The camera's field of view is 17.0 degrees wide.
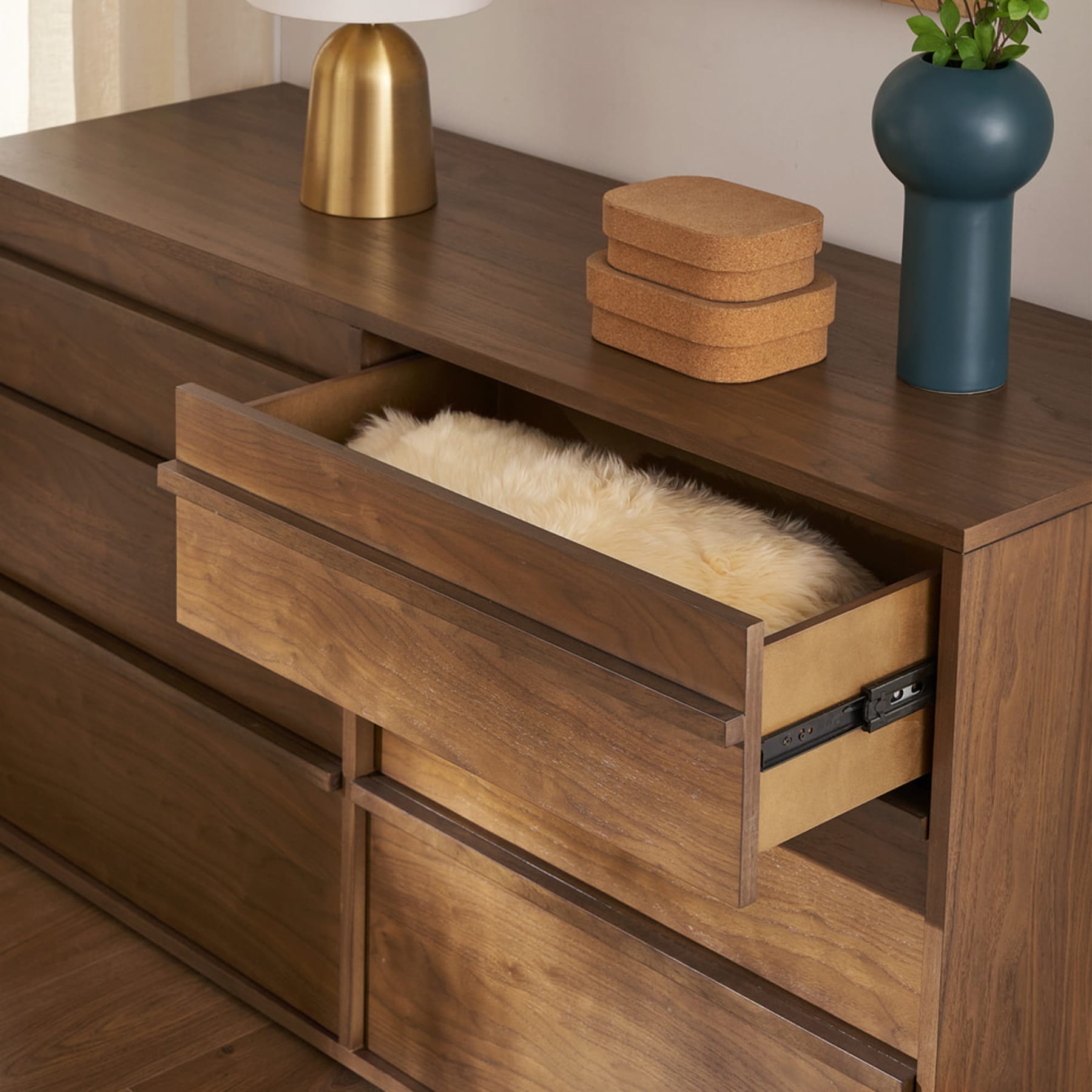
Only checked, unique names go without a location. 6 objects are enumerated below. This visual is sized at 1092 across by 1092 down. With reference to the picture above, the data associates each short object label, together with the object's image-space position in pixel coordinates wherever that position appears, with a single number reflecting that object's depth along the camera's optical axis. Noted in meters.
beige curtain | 4.45
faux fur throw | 3.26
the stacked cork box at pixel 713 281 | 3.37
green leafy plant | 3.25
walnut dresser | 3.16
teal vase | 3.24
